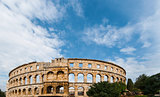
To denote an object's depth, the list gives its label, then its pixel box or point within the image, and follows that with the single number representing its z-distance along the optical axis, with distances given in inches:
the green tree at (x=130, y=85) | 1544.0
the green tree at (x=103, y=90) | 845.8
